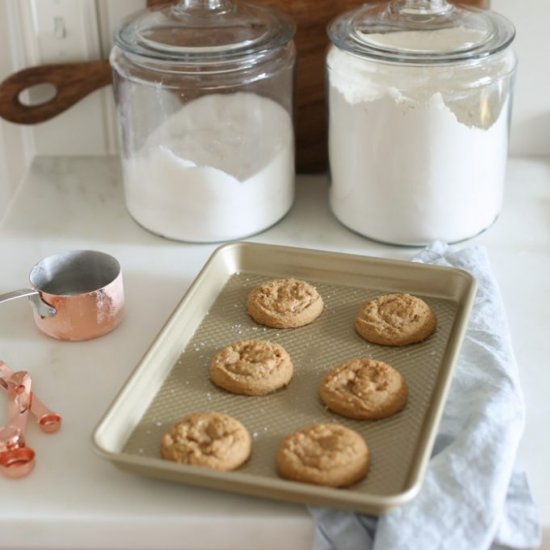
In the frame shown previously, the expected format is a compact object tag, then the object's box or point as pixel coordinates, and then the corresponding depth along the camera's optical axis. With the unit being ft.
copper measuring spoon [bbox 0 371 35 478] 4.43
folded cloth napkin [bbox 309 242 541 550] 4.22
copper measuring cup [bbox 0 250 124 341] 4.87
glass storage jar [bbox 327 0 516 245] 5.12
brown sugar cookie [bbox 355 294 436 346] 4.81
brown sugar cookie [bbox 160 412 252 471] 4.35
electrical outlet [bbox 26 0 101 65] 5.76
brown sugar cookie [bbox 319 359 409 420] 4.53
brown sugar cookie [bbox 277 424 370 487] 4.29
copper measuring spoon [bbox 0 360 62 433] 4.57
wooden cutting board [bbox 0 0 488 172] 5.63
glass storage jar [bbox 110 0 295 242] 5.27
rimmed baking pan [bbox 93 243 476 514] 4.32
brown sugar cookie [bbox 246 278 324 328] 4.91
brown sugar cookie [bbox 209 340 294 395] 4.63
